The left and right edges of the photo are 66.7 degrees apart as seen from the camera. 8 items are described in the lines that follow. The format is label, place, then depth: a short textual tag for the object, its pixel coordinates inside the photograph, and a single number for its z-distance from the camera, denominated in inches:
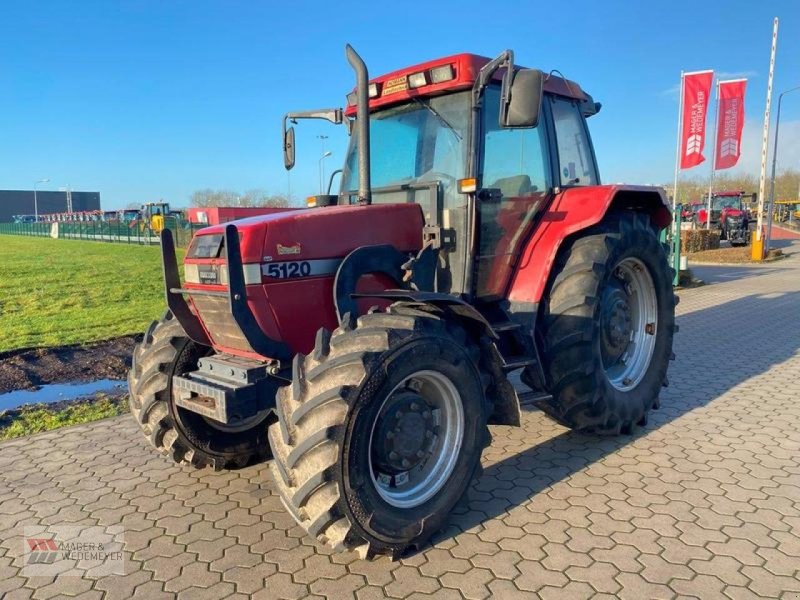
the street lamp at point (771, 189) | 903.7
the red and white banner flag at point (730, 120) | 818.0
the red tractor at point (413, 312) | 114.9
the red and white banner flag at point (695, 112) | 729.6
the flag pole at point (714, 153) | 836.6
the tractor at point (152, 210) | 1326.3
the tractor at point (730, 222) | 1101.7
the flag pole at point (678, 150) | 740.0
